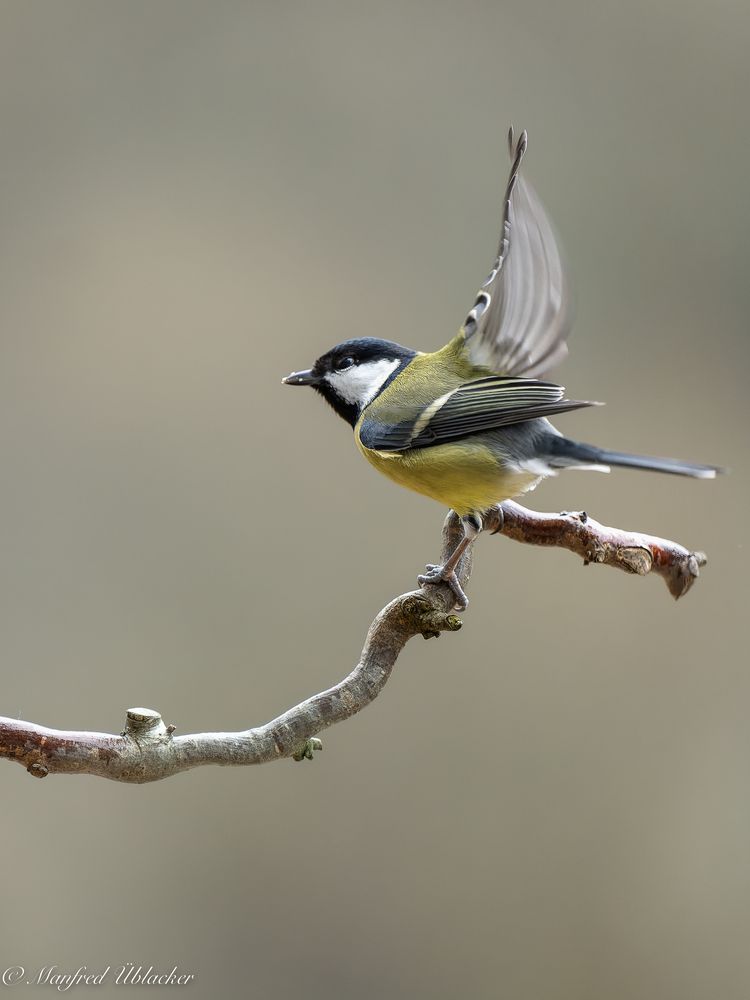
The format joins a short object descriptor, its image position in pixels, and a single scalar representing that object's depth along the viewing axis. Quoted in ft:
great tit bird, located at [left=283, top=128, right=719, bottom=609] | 12.68
